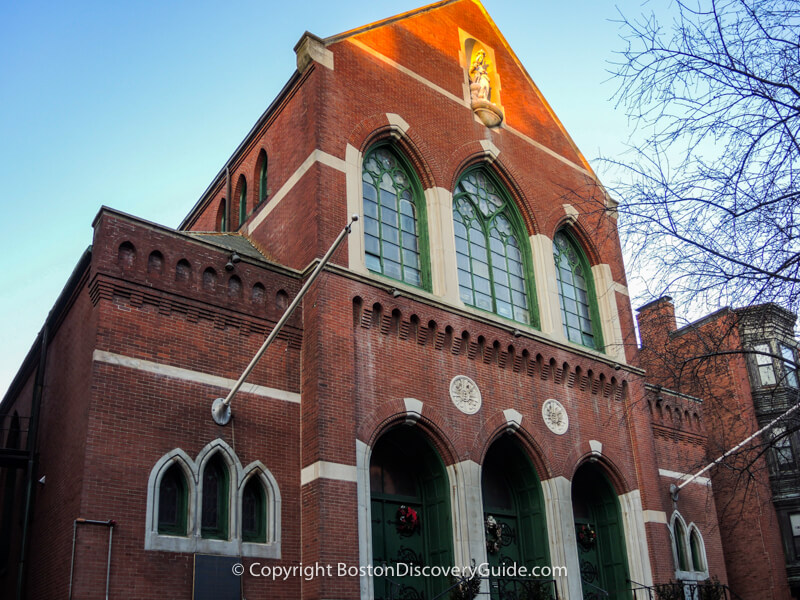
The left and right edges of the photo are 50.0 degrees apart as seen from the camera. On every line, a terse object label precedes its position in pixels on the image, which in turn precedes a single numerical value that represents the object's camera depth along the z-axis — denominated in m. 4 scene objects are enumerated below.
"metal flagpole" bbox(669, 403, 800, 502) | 20.04
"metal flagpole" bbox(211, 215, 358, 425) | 13.45
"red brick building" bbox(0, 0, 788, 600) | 13.46
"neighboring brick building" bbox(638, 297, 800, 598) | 28.67
